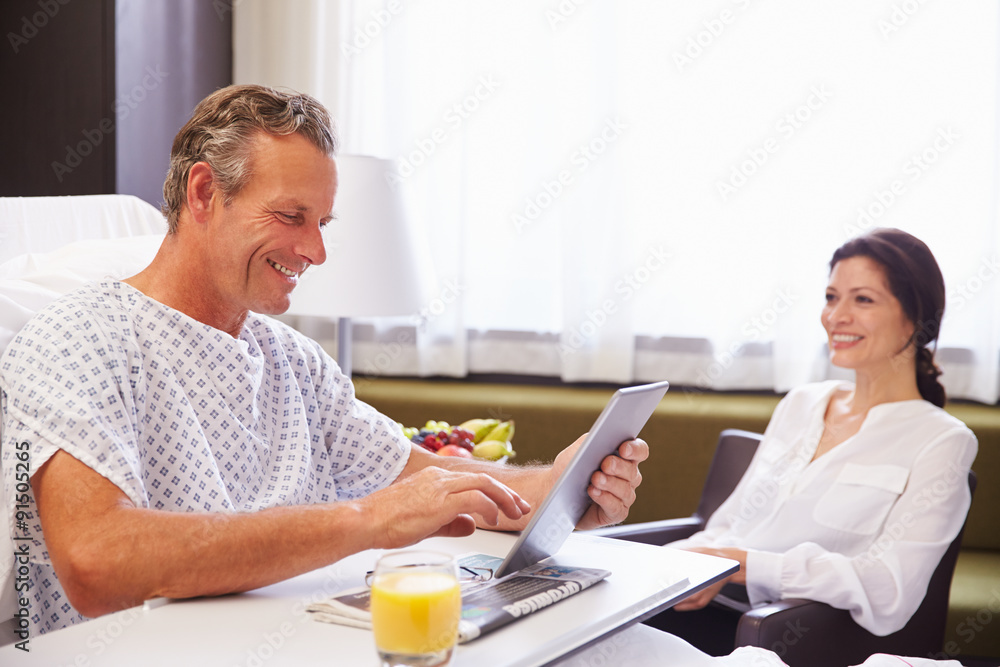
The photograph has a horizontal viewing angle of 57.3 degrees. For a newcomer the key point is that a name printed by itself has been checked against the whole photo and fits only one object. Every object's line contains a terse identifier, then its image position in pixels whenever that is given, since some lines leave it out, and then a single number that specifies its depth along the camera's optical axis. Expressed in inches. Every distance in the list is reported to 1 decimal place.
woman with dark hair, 73.8
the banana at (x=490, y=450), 85.0
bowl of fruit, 77.8
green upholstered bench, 102.9
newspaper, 38.6
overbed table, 36.0
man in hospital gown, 41.6
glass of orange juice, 32.0
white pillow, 53.4
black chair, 66.4
